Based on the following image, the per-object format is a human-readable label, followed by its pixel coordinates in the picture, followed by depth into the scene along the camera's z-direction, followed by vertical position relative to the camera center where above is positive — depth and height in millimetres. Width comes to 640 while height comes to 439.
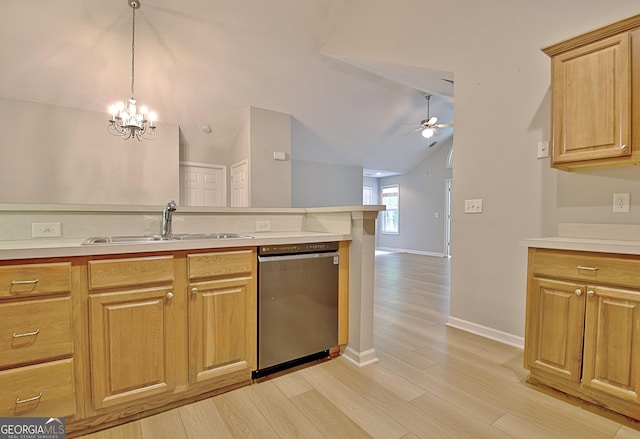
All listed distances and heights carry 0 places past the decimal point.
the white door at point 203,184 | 5512 +492
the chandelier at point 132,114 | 3398 +1114
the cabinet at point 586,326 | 1488 -610
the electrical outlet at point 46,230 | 1721 -120
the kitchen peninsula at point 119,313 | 1300 -513
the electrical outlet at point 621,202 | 1929 +71
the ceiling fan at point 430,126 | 4984 +1446
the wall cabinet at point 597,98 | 1670 +681
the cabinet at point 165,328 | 1434 -625
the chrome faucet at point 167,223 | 1920 -83
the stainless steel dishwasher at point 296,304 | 1876 -616
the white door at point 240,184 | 5066 +475
